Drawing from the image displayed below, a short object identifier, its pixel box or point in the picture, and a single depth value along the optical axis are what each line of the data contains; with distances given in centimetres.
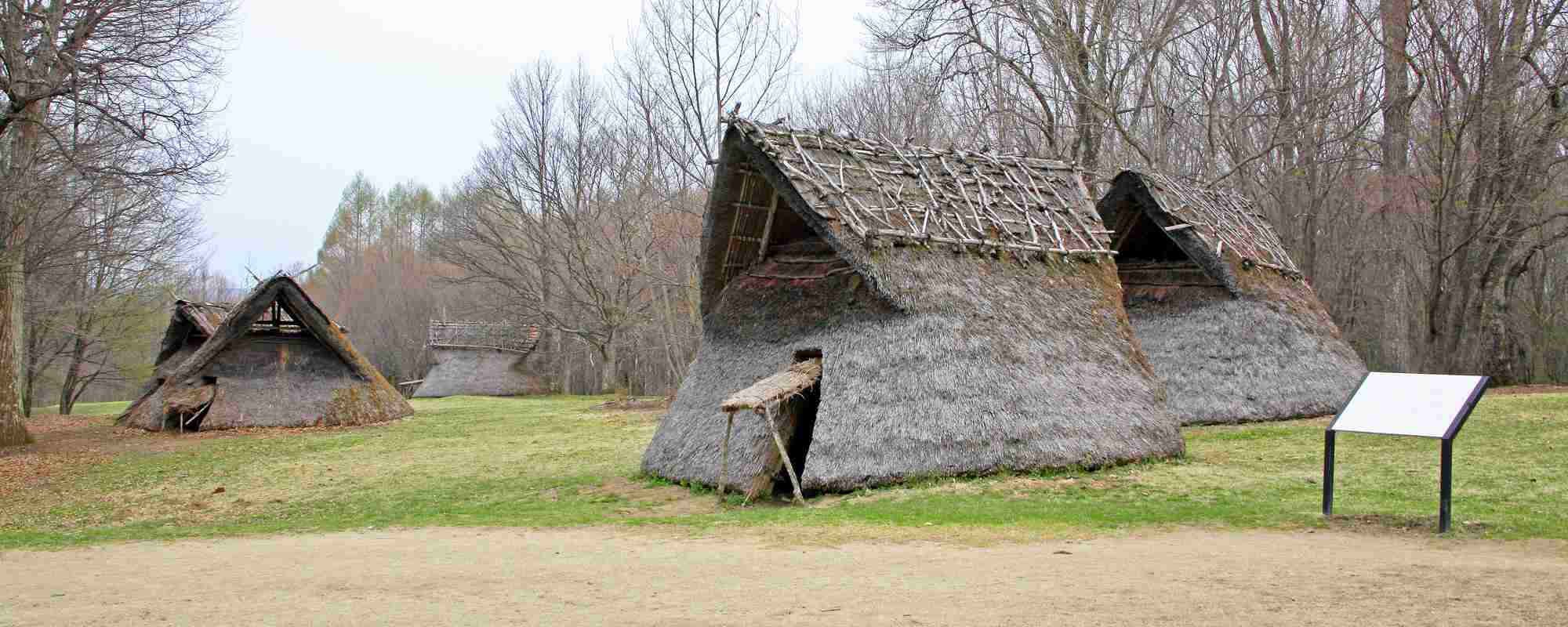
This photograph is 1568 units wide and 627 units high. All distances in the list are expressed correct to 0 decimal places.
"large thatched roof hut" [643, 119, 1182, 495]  1225
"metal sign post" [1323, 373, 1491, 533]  812
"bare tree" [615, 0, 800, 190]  3052
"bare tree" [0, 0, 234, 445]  1766
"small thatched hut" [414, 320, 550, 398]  4681
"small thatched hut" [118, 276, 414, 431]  2402
